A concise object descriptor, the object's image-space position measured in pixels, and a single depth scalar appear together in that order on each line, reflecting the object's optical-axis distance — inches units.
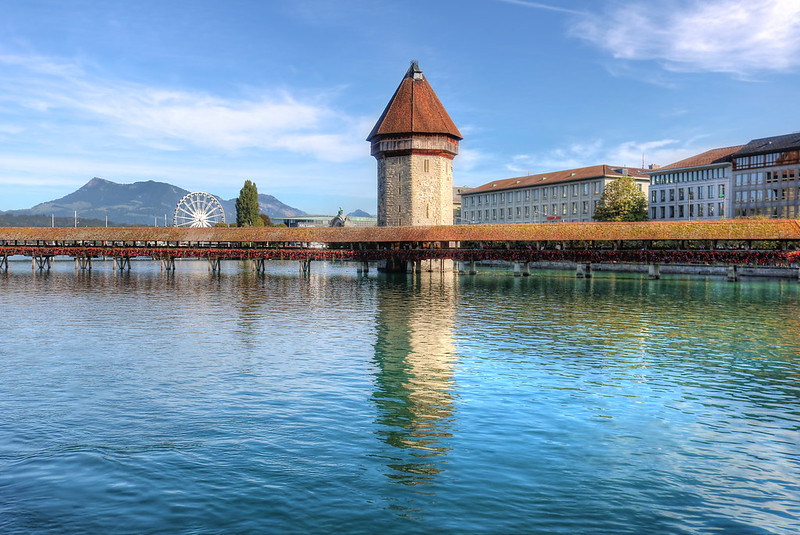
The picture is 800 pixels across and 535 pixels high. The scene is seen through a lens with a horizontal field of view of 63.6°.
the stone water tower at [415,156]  2283.5
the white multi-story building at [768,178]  2511.1
